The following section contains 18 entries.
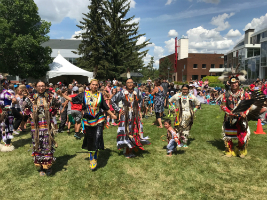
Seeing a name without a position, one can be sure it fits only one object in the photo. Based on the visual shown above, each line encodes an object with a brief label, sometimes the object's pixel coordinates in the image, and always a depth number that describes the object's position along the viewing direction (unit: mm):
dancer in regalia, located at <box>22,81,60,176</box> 4230
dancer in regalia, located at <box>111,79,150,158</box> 5117
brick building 54344
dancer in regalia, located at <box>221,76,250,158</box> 5207
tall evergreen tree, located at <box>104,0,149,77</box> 28203
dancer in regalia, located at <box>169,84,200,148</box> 5945
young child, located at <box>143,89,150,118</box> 10871
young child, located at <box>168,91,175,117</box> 6247
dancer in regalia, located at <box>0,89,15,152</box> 5555
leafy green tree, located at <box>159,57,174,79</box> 60919
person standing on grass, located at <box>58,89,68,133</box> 7863
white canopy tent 17828
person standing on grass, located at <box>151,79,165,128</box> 8391
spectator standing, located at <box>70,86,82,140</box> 6883
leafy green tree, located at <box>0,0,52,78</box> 16128
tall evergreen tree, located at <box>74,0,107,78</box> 27562
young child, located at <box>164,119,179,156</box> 5329
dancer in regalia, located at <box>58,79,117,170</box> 4457
